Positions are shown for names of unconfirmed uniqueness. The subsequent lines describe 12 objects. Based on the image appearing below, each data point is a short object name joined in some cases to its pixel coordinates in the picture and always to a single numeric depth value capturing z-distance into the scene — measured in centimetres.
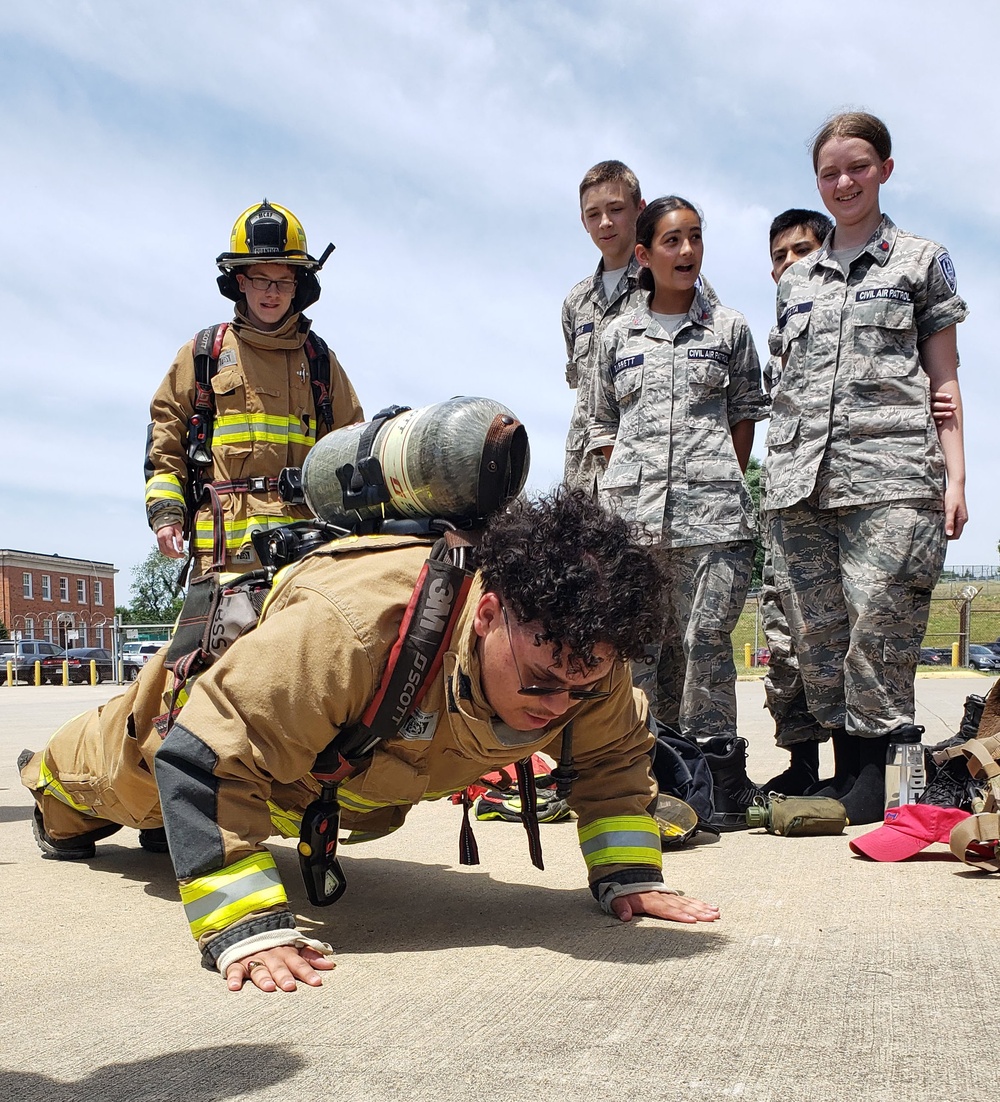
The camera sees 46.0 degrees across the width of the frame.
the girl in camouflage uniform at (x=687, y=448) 463
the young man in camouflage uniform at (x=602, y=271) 570
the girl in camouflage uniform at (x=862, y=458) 432
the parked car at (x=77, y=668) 3278
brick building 7350
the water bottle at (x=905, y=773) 413
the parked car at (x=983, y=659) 2858
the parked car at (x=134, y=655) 3077
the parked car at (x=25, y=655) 3350
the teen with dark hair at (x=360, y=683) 249
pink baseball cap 362
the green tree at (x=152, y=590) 9175
